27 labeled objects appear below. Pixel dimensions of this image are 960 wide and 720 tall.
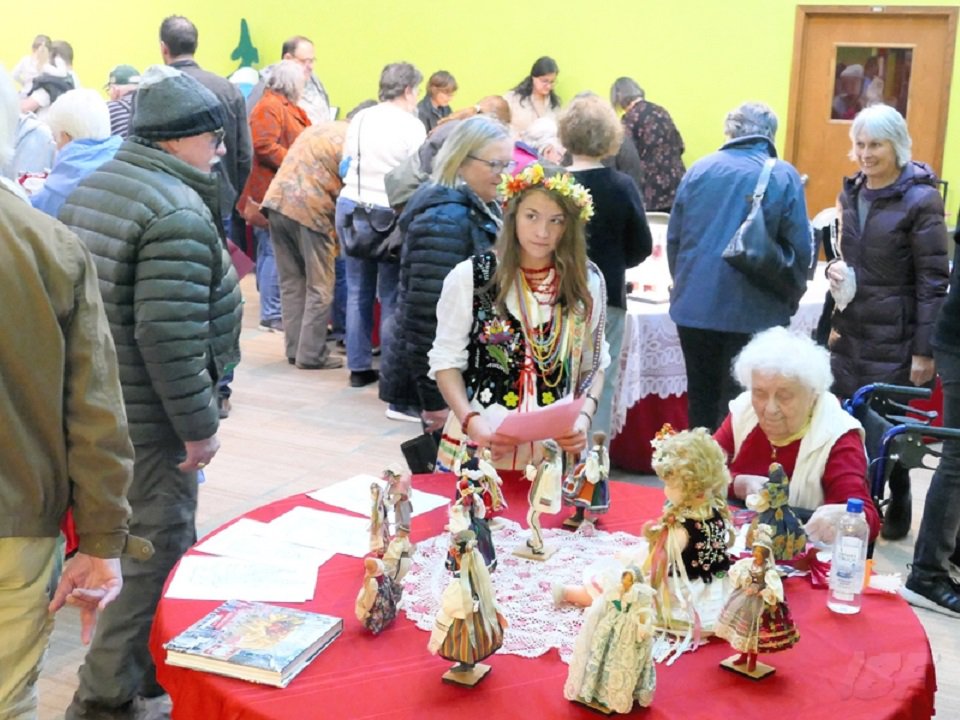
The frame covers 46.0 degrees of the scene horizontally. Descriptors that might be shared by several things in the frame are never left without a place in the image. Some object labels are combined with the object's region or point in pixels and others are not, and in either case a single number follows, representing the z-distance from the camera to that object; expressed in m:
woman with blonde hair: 3.62
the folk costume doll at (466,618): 1.86
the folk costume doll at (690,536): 2.10
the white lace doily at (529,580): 2.05
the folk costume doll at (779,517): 2.37
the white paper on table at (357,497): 2.70
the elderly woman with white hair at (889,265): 4.41
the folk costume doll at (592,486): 2.58
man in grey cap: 2.68
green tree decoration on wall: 11.02
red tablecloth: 1.81
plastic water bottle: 2.22
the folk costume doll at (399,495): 2.35
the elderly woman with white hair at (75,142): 4.20
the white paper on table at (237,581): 2.20
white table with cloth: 4.84
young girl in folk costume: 2.99
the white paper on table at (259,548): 2.38
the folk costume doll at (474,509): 2.11
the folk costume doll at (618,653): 1.78
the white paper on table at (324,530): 2.46
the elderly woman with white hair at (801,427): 2.83
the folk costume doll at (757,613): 1.92
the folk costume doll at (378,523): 2.30
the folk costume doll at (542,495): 2.44
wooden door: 8.16
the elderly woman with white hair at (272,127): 7.02
